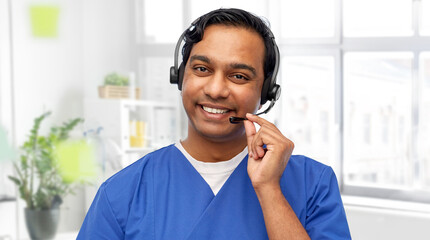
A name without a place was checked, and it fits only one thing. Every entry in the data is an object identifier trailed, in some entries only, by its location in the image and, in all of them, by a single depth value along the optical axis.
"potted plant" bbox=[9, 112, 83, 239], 3.45
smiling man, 1.16
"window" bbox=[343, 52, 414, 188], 3.23
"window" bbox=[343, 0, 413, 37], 3.22
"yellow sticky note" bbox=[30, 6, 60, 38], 3.54
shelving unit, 3.65
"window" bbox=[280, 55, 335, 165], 3.45
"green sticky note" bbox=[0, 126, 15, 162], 3.42
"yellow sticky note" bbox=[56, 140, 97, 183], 3.57
